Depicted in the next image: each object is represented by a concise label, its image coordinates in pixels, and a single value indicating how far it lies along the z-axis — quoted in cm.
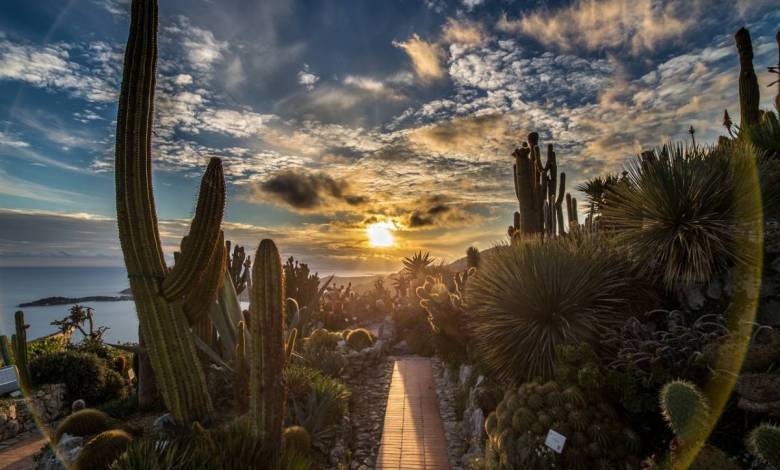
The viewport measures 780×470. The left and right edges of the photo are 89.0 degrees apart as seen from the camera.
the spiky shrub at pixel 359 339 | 1180
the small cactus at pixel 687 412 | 305
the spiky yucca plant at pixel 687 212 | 483
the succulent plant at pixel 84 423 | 586
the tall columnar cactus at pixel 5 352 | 1003
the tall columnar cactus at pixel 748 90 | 1023
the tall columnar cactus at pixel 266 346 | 468
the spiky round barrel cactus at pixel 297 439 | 516
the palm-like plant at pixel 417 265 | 2172
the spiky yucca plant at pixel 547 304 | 521
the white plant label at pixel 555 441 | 360
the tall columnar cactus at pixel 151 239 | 506
